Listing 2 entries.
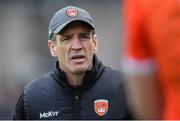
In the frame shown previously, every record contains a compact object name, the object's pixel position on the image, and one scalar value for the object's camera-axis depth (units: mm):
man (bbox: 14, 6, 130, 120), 9922
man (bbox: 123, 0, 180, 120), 5387
